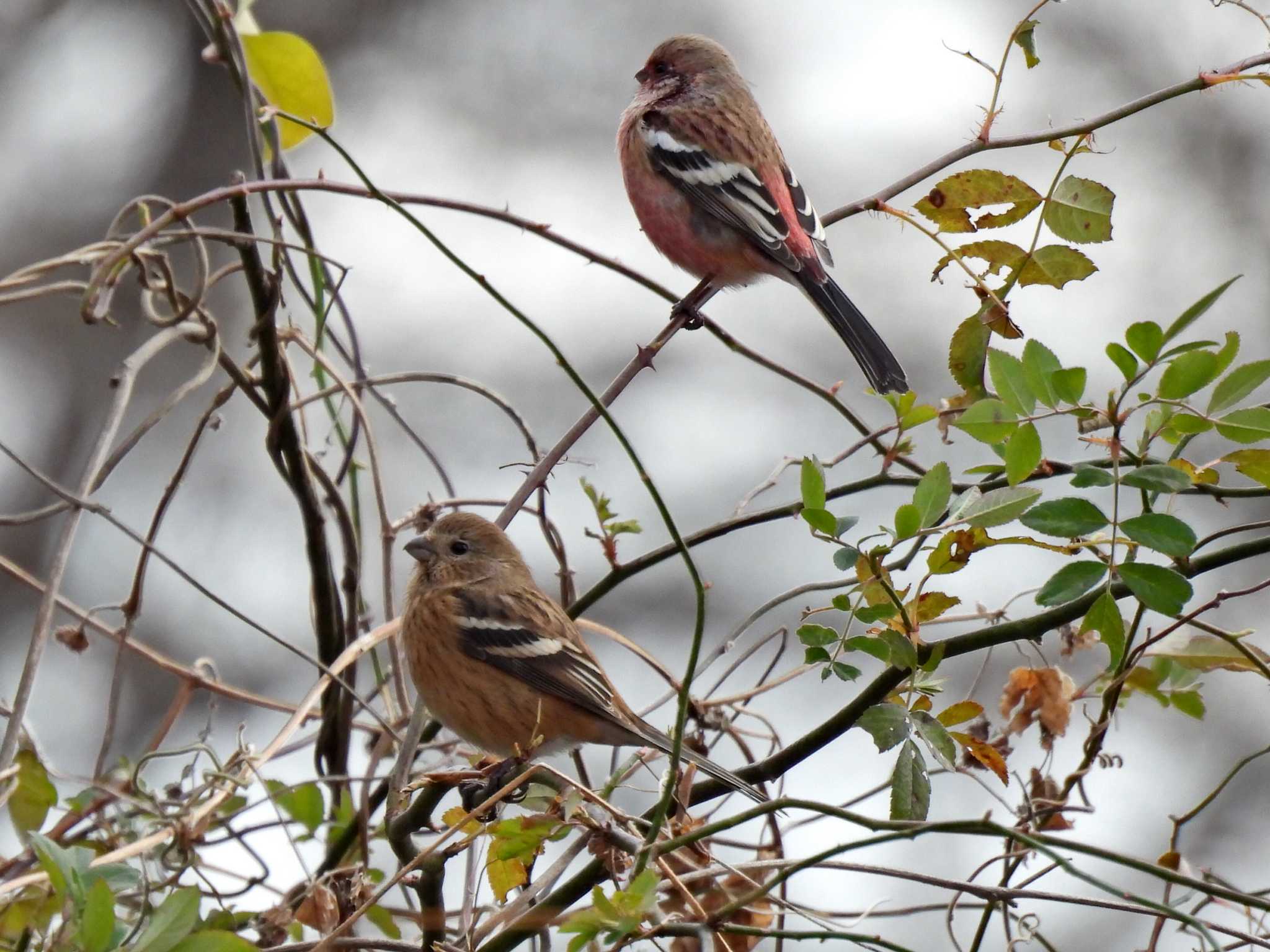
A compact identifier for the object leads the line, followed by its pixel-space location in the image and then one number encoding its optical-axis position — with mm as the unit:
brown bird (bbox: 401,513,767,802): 7730
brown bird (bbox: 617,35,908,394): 10102
